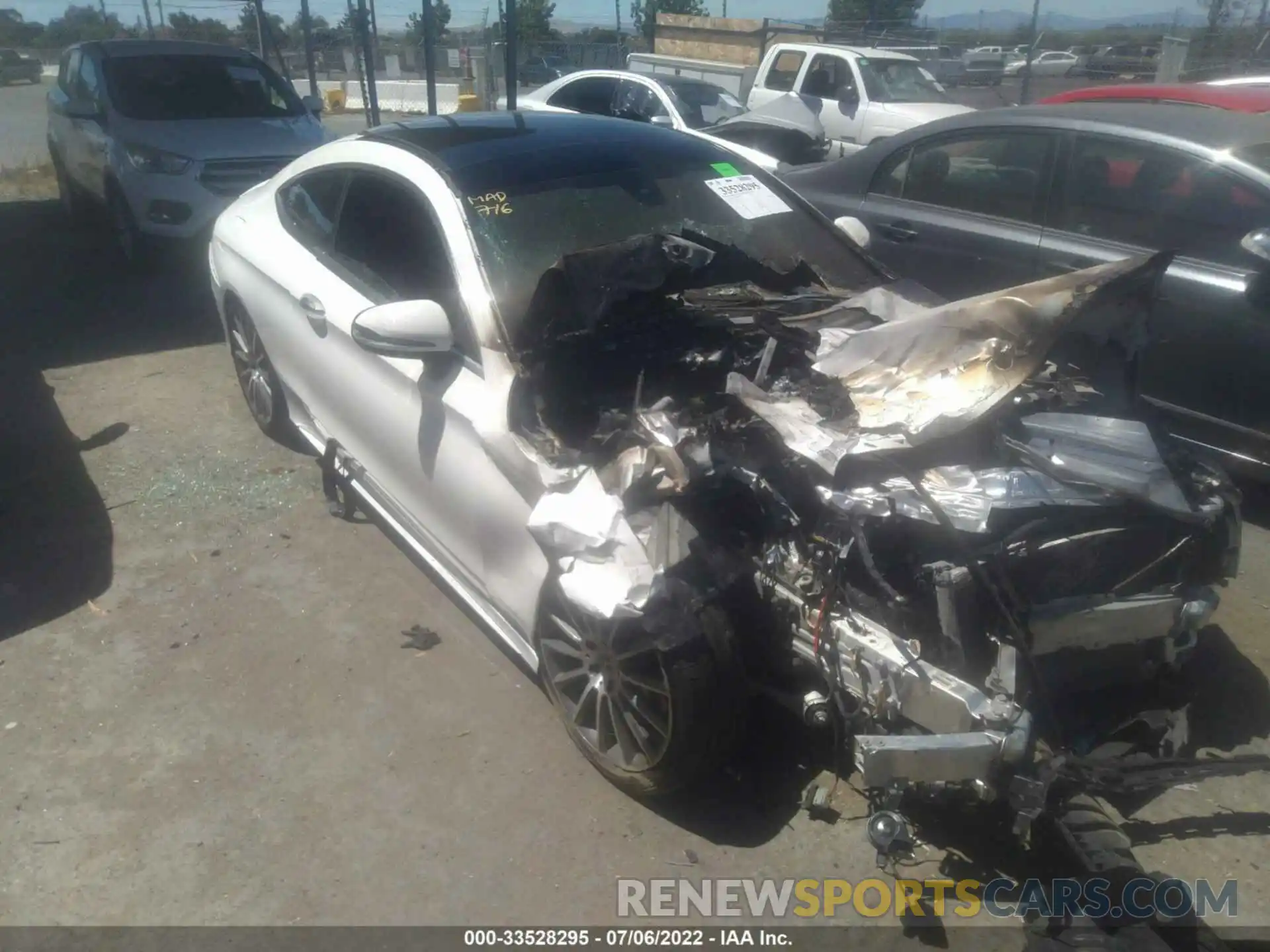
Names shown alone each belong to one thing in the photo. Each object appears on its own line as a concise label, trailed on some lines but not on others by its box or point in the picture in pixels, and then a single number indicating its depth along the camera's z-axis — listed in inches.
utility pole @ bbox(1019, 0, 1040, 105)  689.0
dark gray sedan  169.9
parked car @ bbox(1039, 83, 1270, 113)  248.7
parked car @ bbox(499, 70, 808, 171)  456.4
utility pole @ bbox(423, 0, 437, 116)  443.8
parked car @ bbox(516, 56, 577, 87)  1158.3
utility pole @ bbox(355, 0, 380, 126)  483.5
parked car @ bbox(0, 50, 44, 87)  1598.2
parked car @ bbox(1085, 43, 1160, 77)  1092.3
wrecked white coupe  99.7
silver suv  317.4
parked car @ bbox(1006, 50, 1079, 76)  1369.3
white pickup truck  488.1
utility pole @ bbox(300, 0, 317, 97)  572.4
